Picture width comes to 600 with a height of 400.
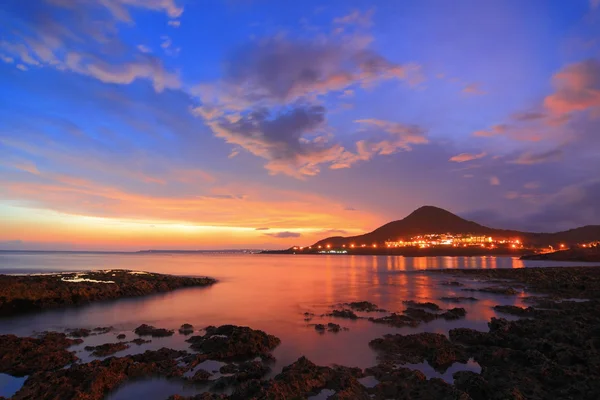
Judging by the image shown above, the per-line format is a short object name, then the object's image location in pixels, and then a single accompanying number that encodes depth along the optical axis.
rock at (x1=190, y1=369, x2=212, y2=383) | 9.61
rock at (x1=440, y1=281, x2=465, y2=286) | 38.22
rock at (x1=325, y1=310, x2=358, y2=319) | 19.46
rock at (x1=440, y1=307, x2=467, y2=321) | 18.88
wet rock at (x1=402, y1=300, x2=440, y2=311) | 21.91
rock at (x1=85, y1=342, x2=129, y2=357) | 12.17
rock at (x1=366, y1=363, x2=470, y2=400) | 7.83
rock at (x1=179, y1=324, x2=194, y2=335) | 16.14
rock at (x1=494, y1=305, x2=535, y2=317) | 19.21
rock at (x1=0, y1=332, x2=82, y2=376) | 10.38
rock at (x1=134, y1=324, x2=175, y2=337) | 15.44
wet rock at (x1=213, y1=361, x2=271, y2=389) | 9.18
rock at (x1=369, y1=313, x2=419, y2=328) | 17.17
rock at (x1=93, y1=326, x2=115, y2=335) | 15.69
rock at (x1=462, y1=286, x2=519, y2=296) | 29.42
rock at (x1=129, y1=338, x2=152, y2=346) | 13.90
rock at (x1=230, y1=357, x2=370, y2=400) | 7.97
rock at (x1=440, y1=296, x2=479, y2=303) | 25.89
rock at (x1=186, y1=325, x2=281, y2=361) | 12.04
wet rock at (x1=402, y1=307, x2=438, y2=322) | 18.39
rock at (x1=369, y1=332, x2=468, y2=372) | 10.93
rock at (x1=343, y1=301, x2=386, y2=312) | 21.84
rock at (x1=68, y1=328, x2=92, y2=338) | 14.88
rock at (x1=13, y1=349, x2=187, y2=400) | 8.10
